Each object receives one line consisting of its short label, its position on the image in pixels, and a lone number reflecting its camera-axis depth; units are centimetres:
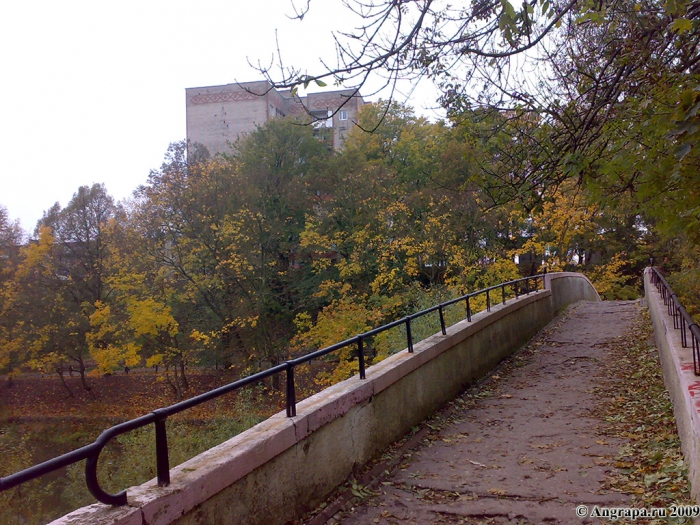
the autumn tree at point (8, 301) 2975
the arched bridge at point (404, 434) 322
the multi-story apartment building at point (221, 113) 4775
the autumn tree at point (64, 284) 3044
